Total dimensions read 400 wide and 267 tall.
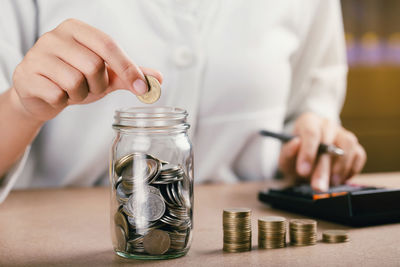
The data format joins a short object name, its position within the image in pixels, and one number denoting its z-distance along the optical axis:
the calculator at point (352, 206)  0.81
